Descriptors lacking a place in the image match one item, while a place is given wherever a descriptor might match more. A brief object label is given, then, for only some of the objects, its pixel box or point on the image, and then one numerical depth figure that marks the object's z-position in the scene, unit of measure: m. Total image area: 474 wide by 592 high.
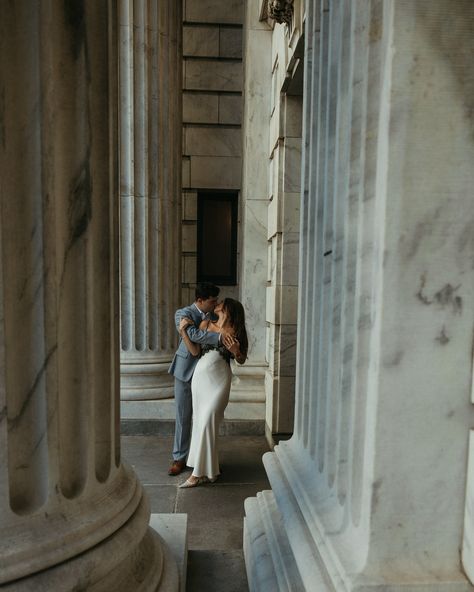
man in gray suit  5.63
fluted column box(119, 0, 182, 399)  6.86
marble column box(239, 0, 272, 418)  7.23
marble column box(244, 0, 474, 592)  1.49
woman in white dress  5.20
